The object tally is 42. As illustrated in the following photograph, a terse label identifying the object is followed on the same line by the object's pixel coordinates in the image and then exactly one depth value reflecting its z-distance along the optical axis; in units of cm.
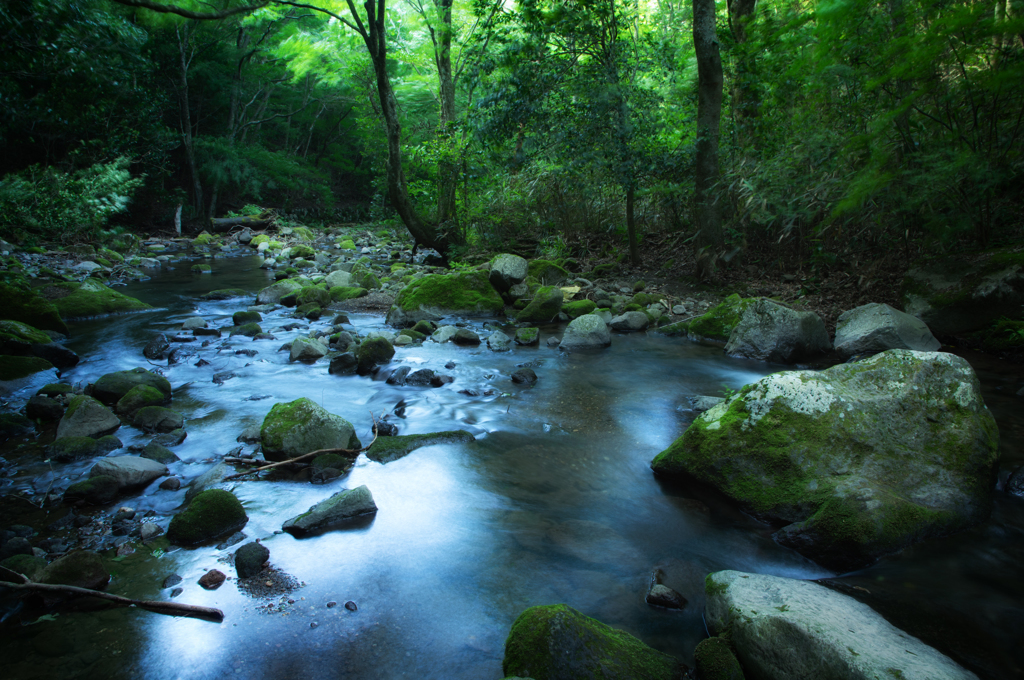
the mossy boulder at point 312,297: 1019
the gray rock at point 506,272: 991
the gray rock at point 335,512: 330
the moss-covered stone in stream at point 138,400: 490
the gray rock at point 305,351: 690
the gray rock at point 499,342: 767
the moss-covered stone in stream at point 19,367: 554
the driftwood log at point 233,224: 2170
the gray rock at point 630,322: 852
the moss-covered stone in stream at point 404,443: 436
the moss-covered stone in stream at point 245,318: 880
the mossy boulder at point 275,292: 1054
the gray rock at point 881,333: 617
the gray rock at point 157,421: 467
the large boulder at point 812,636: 204
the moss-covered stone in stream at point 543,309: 909
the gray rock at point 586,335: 767
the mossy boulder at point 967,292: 627
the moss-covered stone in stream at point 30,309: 714
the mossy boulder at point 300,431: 410
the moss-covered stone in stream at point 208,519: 314
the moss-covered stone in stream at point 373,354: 650
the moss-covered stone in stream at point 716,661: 219
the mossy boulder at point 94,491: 347
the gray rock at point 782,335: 669
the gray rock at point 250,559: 289
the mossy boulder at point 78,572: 264
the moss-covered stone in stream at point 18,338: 619
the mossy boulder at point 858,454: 302
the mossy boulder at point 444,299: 926
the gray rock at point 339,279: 1155
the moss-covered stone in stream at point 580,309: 920
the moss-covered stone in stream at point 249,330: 809
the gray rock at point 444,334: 801
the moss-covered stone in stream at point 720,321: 787
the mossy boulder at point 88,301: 870
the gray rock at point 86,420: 442
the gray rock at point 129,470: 360
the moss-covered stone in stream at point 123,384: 509
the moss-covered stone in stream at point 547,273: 1111
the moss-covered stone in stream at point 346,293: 1051
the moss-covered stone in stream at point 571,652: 206
